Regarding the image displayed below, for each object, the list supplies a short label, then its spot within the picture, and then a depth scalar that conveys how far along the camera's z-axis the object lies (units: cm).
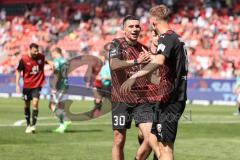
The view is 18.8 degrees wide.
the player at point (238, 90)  2798
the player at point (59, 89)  2033
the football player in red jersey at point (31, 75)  1998
